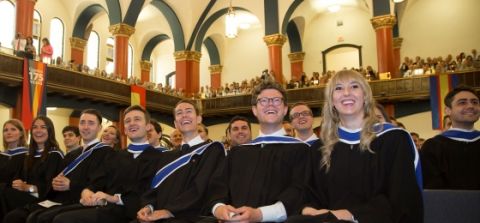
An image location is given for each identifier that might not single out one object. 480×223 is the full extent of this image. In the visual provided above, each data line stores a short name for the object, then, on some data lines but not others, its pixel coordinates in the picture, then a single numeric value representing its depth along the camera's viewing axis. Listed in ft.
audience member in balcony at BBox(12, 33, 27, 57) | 45.34
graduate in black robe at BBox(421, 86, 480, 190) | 14.38
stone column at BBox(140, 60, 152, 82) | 85.56
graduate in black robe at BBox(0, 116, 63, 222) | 18.16
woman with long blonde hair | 9.39
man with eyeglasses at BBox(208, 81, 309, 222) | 11.43
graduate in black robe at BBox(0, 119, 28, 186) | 20.36
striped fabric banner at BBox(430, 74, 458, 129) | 51.29
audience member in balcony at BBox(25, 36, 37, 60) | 45.96
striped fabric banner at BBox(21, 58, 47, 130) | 44.45
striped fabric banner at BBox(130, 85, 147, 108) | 59.00
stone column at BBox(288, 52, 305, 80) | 79.97
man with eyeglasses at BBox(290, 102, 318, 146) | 17.49
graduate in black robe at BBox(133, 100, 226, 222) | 13.17
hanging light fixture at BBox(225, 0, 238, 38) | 55.67
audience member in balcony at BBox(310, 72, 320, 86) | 62.34
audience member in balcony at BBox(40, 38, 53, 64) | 48.83
